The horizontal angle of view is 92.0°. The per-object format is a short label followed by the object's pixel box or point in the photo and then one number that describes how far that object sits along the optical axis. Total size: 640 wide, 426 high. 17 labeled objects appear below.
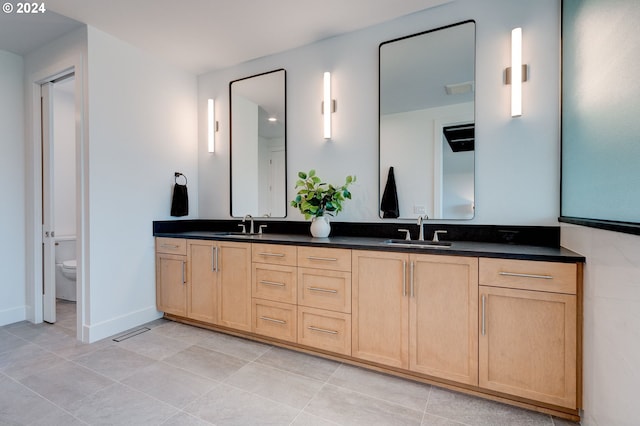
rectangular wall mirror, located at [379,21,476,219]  2.27
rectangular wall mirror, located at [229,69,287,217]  3.04
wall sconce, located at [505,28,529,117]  2.08
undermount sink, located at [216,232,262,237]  3.01
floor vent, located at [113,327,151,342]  2.63
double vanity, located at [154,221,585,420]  1.60
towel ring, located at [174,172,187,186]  3.32
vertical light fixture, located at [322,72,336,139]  2.75
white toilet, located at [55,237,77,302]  3.59
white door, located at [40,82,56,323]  3.01
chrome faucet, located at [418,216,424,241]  2.37
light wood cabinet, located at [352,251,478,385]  1.79
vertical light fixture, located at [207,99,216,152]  3.43
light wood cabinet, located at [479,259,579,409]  1.56
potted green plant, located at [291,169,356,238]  2.56
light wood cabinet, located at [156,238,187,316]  2.94
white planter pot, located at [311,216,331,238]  2.59
